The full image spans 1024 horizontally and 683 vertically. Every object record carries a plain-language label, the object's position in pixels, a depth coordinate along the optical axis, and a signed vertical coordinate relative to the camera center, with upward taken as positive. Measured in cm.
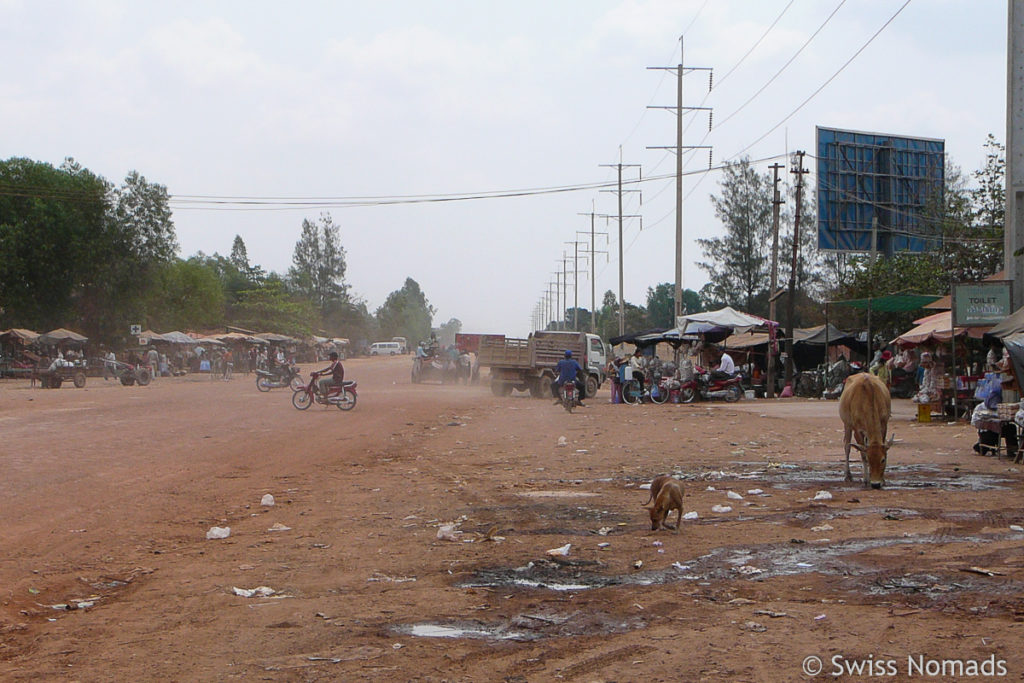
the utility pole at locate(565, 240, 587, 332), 9655 +754
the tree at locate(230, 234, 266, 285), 13505 +1411
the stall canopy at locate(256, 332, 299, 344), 8662 +185
